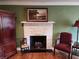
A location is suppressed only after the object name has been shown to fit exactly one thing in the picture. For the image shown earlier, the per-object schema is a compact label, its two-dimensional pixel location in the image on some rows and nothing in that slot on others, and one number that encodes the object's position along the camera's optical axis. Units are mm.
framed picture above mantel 3193
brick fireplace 3214
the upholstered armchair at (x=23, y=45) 3063
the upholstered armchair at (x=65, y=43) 2598
